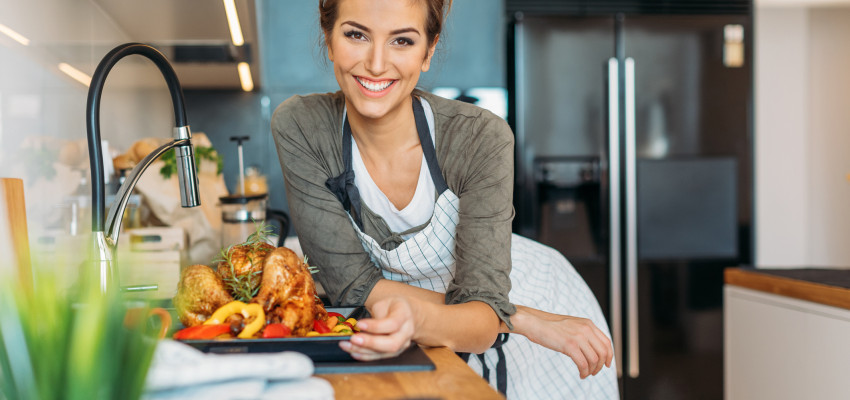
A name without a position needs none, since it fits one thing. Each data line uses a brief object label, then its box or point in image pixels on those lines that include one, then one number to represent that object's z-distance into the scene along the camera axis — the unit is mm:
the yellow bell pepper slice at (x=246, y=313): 803
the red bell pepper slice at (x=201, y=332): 785
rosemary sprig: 869
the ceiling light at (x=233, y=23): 1541
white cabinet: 1720
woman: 1099
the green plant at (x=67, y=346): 422
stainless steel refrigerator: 3314
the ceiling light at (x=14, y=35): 1122
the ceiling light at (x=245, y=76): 2496
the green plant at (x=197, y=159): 1791
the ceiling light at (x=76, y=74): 1422
